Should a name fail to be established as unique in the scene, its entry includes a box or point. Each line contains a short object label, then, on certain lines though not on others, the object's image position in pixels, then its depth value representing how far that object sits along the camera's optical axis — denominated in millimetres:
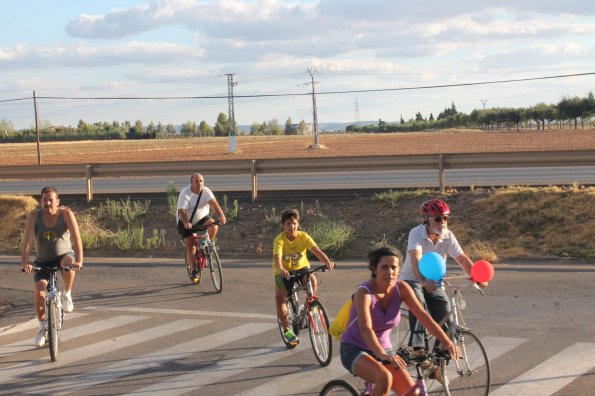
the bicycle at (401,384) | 5457
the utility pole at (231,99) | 89569
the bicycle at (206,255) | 13062
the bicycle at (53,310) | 9047
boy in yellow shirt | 9047
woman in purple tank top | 5441
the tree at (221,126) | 180000
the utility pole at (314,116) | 75594
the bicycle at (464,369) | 6445
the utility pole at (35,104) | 46350
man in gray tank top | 9469
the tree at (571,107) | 147250
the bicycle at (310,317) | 8562
